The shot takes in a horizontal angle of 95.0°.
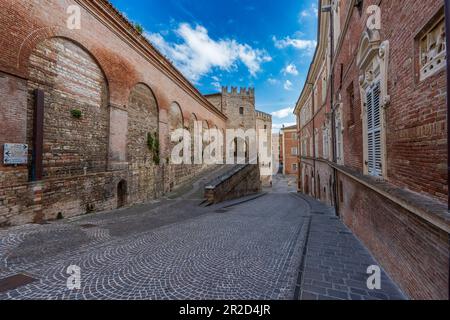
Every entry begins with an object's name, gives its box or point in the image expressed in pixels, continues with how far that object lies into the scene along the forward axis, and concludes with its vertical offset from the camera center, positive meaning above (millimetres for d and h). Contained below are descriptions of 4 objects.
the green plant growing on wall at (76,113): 7634 +1875
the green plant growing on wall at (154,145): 12261 +1077
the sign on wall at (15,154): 5645 +270
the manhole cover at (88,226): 6195 -1923
